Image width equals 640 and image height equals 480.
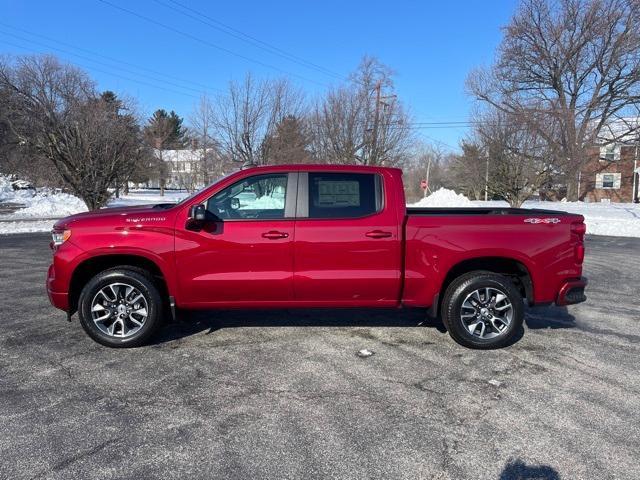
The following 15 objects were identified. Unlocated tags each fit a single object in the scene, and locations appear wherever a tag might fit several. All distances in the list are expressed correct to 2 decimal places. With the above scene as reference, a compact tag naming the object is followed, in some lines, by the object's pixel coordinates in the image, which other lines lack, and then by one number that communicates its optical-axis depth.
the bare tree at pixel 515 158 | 22.47
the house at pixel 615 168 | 38.00
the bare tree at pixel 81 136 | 19.56
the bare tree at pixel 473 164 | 25.73
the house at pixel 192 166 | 27.92
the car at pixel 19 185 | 36.28
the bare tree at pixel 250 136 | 23.56
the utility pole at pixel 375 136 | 25.45
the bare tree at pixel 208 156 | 25.15
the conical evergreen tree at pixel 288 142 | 23.48
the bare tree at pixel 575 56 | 34.81
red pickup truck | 4.66
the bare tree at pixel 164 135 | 38.32
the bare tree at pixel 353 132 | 25.41
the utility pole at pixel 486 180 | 24.66
